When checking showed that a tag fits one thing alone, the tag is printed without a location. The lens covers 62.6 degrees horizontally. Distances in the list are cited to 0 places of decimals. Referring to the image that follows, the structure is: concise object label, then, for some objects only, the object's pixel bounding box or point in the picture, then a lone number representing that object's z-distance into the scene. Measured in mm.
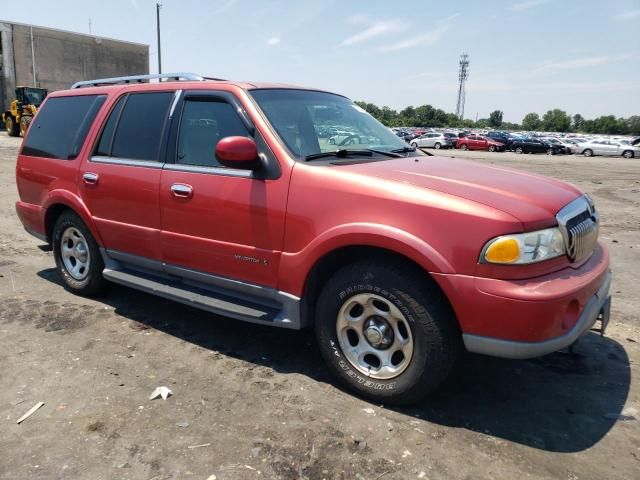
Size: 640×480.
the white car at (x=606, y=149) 37344
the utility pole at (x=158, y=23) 42100
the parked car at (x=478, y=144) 42203
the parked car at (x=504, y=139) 42312
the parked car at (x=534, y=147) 40594
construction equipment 31609
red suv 2730
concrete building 49000
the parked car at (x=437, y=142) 43562
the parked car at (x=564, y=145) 40844
